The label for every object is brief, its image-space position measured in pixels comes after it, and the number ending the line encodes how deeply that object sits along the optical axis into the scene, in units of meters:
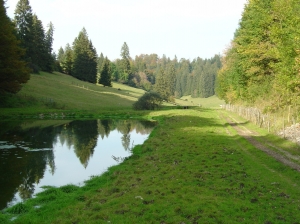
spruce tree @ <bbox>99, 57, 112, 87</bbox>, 99.12
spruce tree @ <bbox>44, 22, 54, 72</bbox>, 82.81
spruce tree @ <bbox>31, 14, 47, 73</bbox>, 74.94
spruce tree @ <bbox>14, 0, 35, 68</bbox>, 71.81
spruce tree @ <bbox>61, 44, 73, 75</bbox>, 97.19
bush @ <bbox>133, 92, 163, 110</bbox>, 65.44
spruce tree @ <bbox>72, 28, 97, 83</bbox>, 93.79
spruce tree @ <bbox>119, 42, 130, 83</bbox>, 131.38
